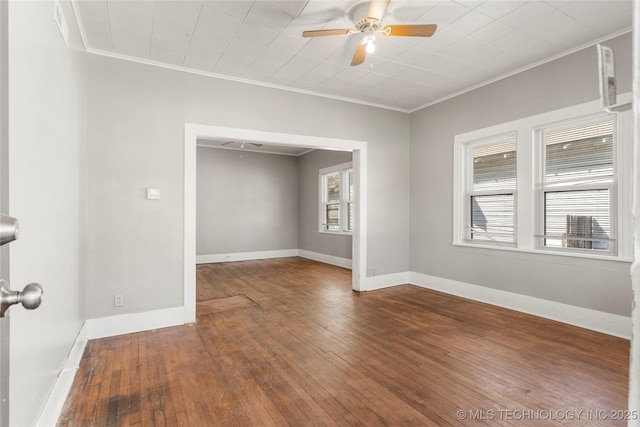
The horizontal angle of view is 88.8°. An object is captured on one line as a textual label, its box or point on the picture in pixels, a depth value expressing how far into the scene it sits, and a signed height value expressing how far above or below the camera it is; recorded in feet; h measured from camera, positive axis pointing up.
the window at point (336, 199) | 23.67 +1.12
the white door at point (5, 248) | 2.35 -0.40
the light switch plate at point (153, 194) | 11.44 +0.68
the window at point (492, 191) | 13.60 +1.03
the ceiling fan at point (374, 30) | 8.16 +4.89
